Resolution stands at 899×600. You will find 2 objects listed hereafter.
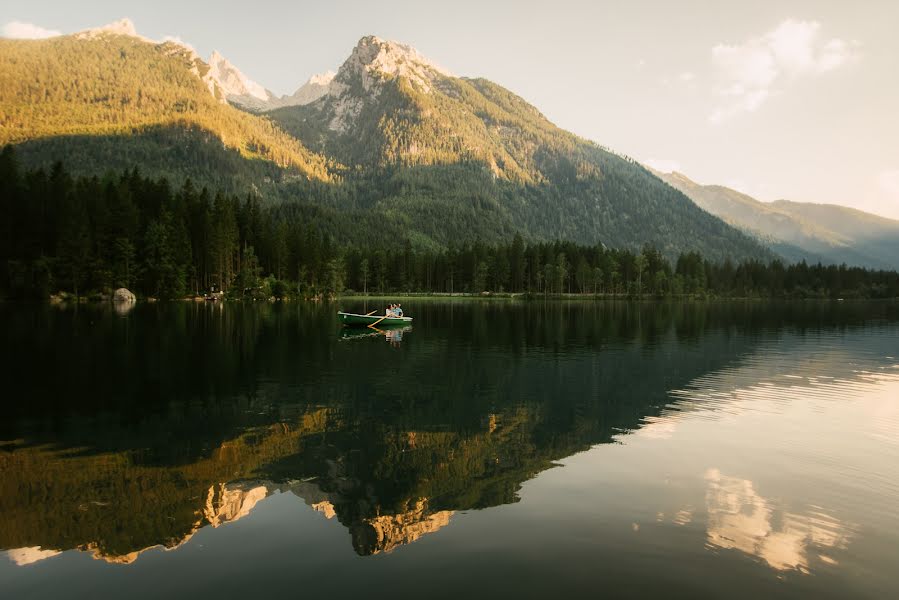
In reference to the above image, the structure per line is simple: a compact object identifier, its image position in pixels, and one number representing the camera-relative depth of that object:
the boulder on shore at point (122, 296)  110.69
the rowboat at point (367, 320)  72.06
